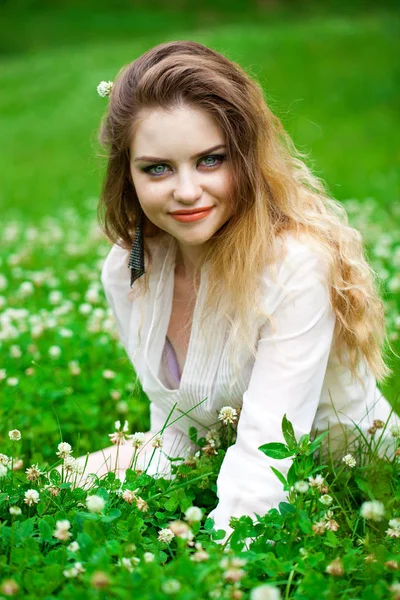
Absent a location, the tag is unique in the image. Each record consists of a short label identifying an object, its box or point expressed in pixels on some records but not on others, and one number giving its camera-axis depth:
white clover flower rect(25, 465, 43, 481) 2.56
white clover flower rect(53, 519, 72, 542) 2.11
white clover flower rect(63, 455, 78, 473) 2.56
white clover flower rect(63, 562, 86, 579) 2.02
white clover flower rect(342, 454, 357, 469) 2.60
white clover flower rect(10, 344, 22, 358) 4.41
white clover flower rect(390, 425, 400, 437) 2.77
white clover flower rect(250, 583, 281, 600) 1.65
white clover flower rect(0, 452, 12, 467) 2.54
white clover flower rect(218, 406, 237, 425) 2.73
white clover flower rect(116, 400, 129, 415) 3.94
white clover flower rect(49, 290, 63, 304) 5.25
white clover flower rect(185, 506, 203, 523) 2.01
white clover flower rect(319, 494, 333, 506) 2.35
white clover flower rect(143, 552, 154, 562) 2.10
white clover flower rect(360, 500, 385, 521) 1.94
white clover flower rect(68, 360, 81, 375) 4.17
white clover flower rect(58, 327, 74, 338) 4.41
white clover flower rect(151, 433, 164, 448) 2.65
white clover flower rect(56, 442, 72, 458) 2.56
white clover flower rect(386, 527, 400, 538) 2.26
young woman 2.67
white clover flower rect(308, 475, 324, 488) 2.29
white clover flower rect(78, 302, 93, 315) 4.96
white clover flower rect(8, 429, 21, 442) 2.56
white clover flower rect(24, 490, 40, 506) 2.38
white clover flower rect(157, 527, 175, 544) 2.33
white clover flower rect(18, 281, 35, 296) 5.35
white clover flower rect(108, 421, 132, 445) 2.74
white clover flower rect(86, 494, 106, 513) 2.06
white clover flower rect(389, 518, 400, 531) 2.26
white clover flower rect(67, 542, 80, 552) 2.13
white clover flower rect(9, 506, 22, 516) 2.11
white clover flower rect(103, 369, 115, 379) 4.15
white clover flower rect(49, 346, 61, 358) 4.33
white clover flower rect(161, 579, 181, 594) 1.78
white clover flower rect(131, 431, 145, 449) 2.62
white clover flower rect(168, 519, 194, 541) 1.97
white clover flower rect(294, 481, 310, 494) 2.12
